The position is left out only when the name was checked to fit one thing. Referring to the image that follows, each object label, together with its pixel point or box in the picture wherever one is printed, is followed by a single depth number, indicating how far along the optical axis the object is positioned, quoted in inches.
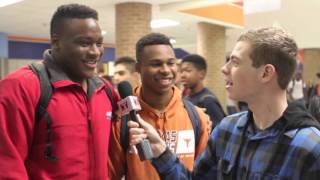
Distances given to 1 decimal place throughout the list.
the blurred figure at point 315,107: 125.8
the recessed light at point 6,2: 338.8
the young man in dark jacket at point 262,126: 53.6
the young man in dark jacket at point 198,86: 139.9
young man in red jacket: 63.7
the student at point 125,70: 177.9
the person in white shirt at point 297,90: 374.2
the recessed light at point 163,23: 455.4
